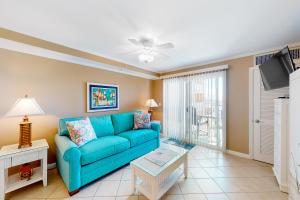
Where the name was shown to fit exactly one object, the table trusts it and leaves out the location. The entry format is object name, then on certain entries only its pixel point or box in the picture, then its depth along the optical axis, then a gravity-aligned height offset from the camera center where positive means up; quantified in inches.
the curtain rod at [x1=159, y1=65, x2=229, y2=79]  117.0 +30.8
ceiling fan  75.0 +36.6
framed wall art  111.1 +3.4
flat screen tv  66.7 +18.5
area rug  133.5 -47.1
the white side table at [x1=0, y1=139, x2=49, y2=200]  60.6 -31.0
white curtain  121.3 -8.0
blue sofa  67.4 -31.2
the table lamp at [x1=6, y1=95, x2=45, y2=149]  67.1 -6.3
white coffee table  58.2 -36.2
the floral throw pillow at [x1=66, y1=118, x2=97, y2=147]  80.7 -20.4
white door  96.7 -13.3
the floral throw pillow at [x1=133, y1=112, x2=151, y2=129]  124.2 -19.9
